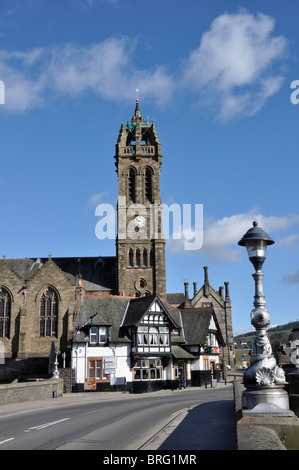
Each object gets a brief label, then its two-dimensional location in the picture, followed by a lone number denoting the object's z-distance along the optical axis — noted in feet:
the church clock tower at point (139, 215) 184.03
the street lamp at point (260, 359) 29.45
